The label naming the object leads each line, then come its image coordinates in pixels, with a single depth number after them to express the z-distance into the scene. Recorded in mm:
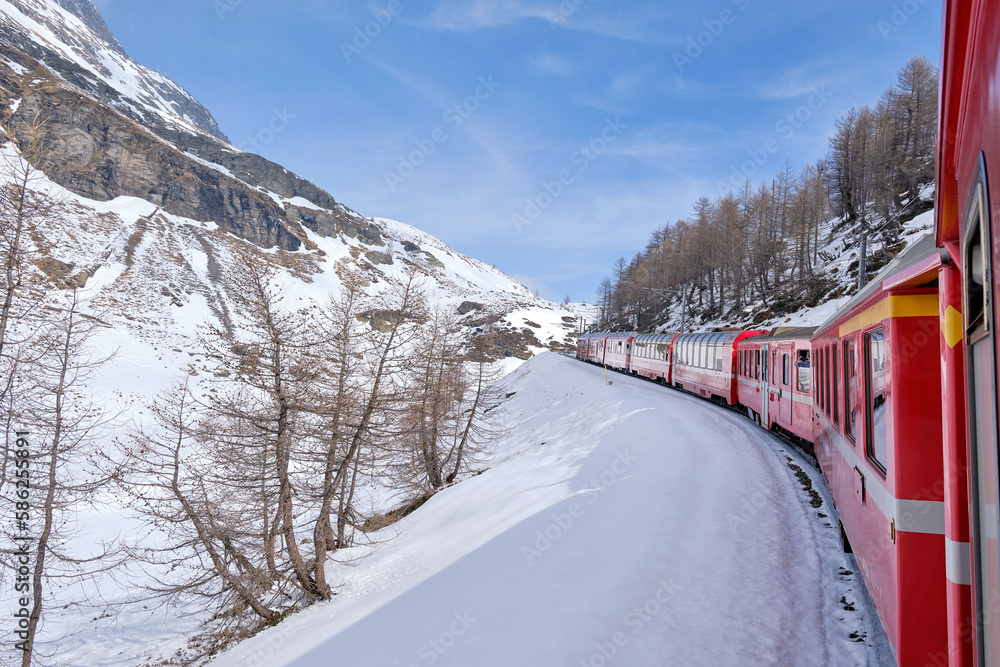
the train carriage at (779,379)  10883
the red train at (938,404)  1553
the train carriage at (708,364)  19203
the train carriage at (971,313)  1394
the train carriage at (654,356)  28706
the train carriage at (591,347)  47000
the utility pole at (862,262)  16375
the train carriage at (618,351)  38125
